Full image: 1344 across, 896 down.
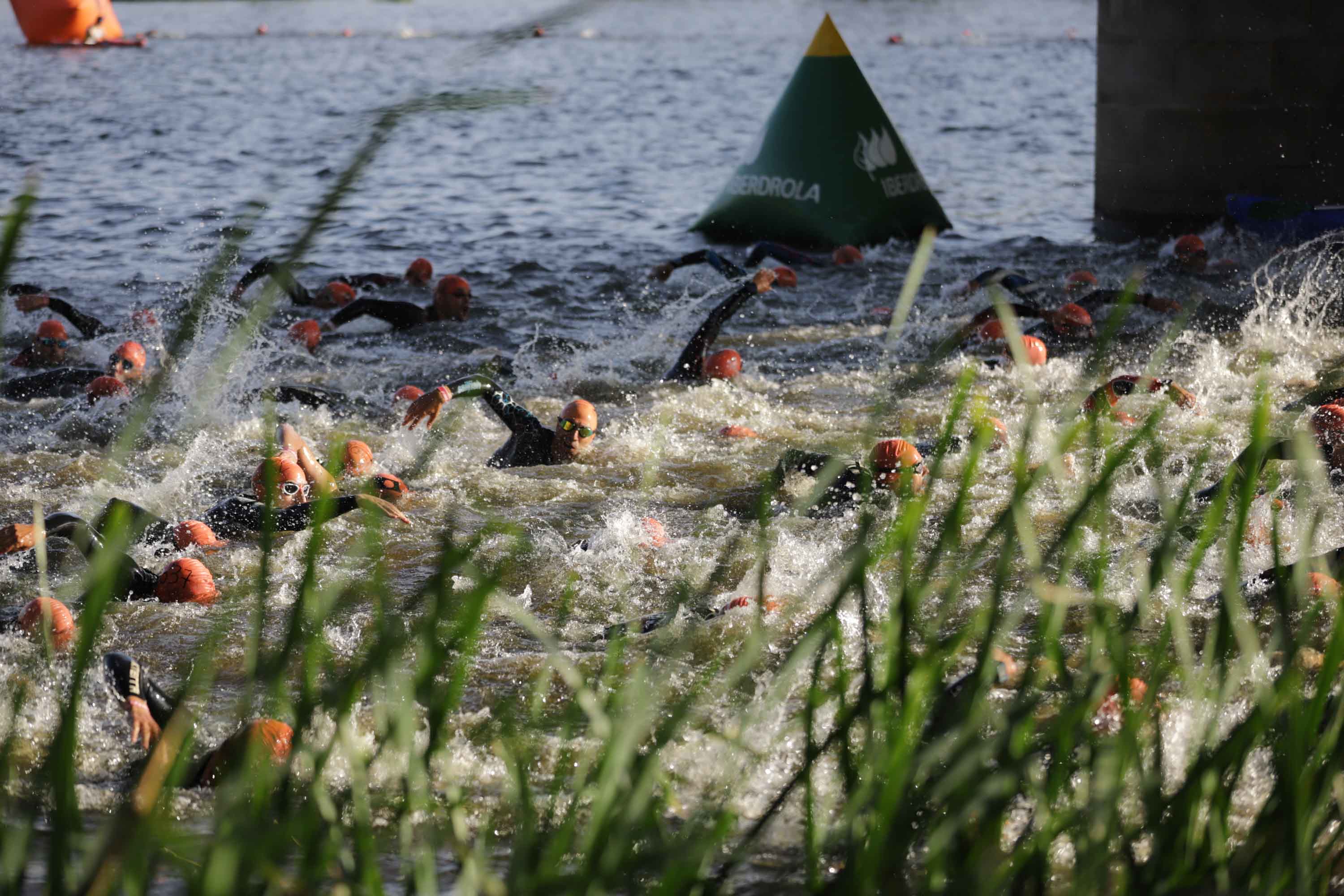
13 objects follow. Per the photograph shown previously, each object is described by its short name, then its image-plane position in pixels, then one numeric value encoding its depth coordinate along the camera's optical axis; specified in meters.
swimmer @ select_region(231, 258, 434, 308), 21.45
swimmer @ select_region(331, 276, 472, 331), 19.56
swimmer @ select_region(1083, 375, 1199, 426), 13.19
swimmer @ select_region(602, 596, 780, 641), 8.33
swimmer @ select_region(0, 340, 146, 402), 16.25
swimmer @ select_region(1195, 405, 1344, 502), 12.13
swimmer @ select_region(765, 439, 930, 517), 11.76
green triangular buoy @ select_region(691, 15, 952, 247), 26.03
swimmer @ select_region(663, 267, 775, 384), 16.78
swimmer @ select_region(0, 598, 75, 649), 8.67
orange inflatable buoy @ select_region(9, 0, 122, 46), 71.19
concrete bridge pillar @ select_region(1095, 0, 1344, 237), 23.75
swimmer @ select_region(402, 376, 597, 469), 13.39
